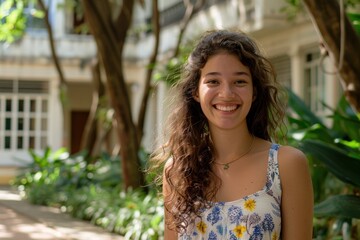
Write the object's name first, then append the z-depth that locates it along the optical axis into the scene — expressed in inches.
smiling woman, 104.6
